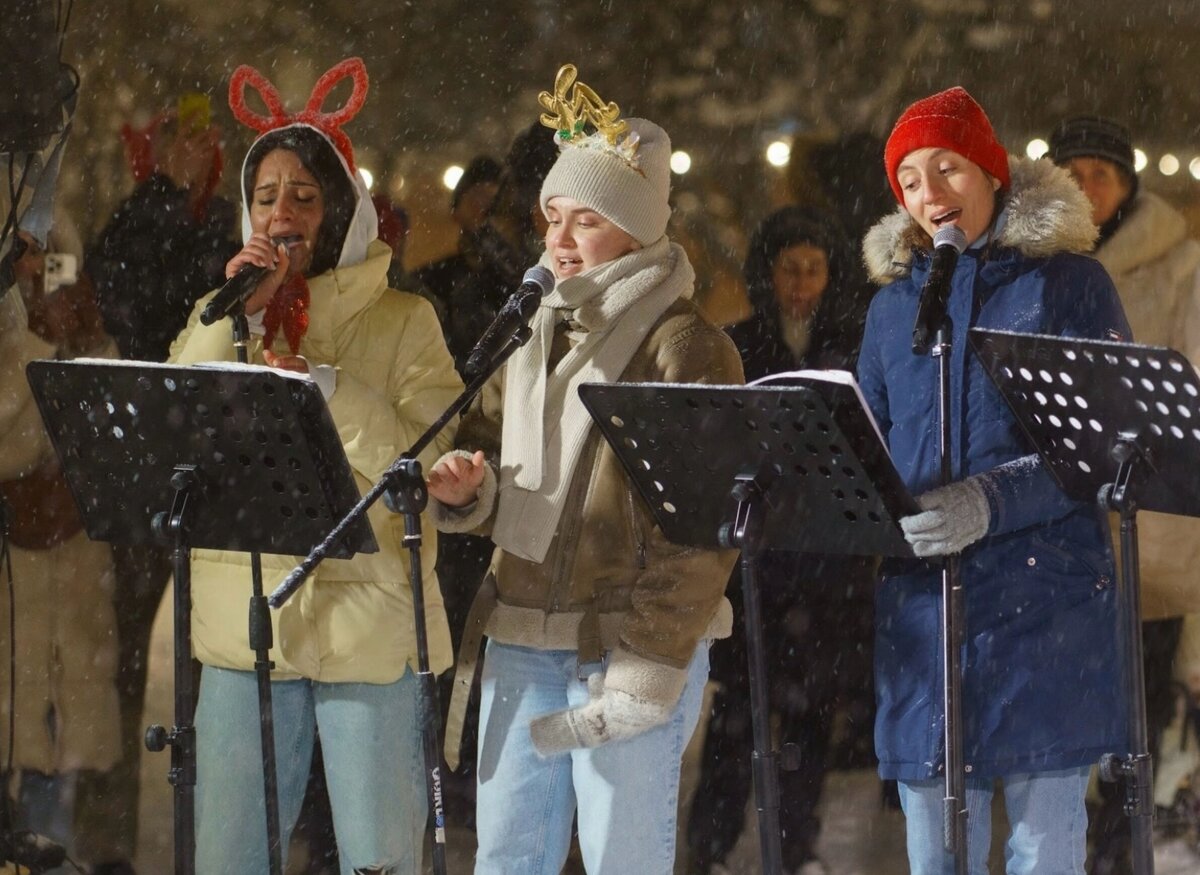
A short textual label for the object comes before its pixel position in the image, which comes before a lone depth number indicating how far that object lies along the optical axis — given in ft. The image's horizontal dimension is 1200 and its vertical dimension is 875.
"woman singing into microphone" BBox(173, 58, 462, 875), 21.18
